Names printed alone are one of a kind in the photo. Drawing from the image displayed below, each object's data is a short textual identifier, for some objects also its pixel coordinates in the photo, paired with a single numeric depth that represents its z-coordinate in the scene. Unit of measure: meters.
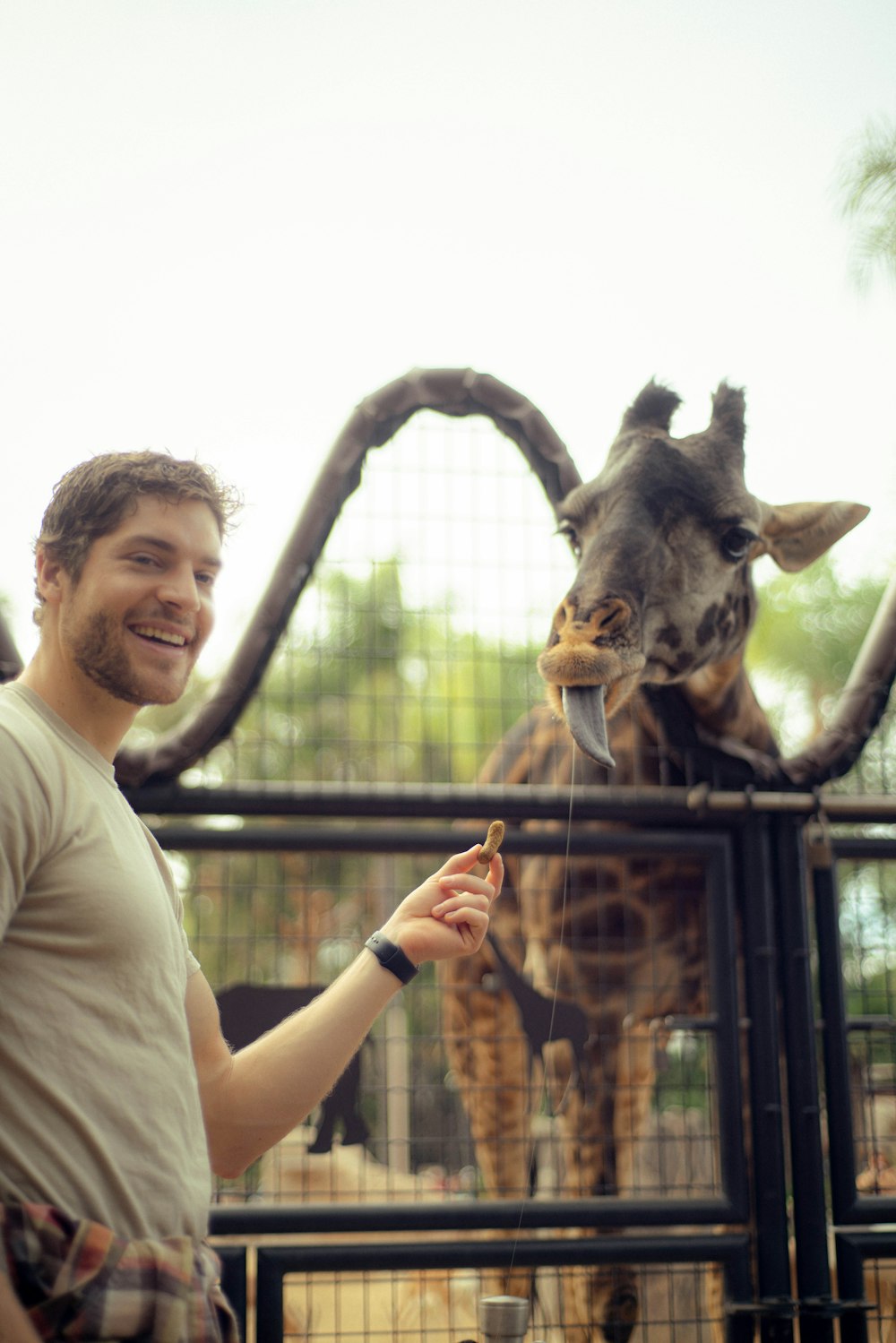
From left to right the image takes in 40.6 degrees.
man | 1.51
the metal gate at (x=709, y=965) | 2.91
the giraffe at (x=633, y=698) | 3.12
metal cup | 2.47
